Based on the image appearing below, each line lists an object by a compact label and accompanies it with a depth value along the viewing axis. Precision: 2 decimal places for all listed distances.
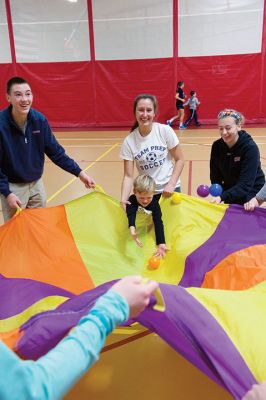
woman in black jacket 2.46
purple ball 2.73
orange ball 2.28
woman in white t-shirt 2.53
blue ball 2.54
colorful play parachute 1.20
